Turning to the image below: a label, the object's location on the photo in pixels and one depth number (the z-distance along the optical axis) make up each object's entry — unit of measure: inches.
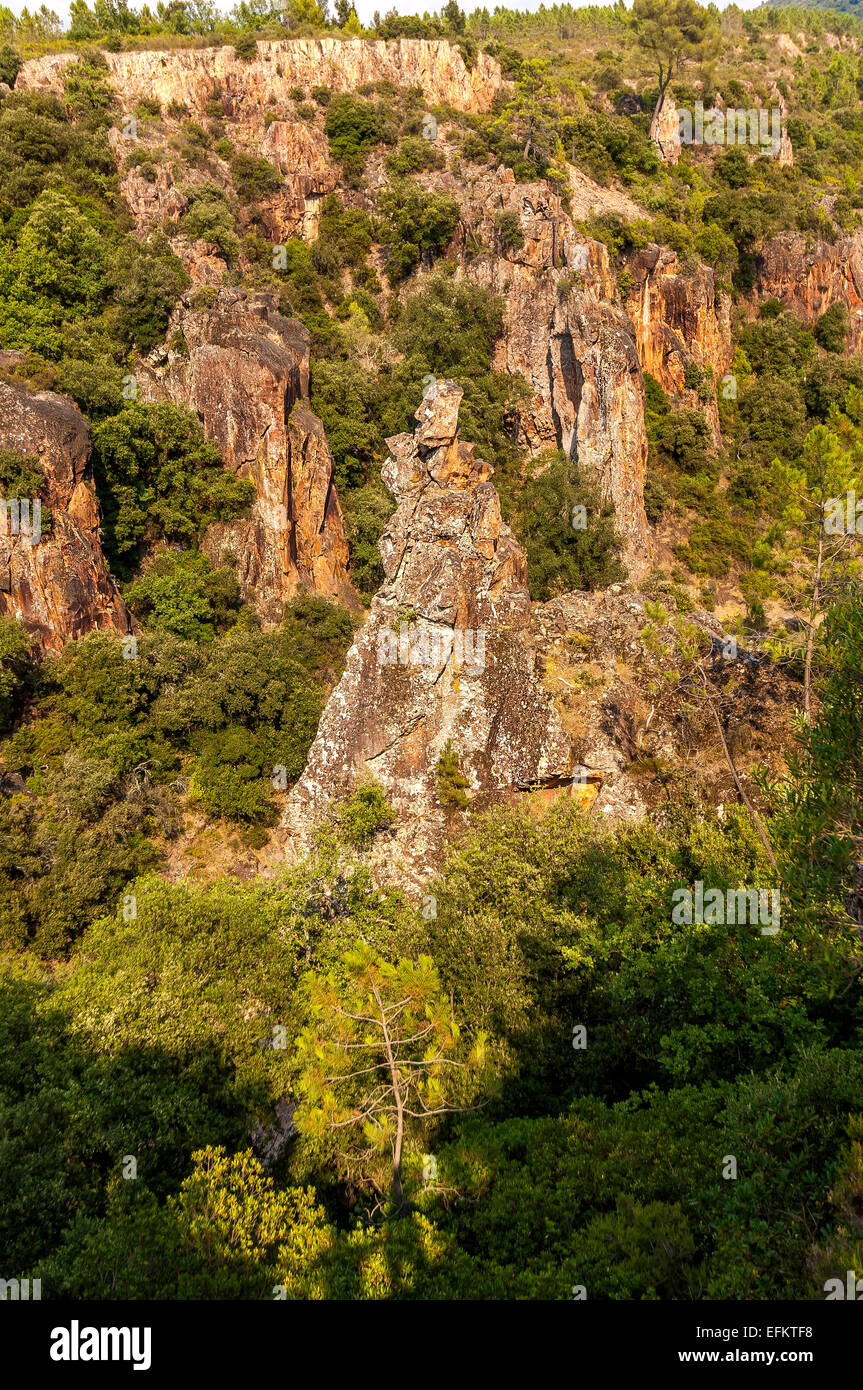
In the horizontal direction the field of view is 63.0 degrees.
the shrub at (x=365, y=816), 898.1
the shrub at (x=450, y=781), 911.7
